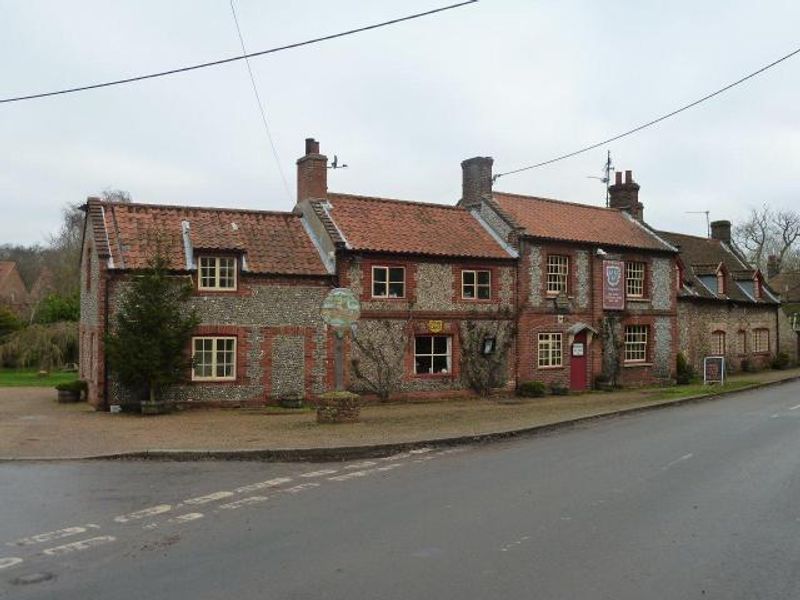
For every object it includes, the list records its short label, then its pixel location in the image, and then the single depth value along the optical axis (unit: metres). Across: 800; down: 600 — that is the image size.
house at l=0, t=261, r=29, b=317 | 56.62
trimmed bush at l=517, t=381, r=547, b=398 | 26.08
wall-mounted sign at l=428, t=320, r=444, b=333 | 24.80
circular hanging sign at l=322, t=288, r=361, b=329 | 17.66
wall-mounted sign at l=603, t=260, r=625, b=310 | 29.31
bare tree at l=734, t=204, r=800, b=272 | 73.06
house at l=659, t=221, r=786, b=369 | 35.38
